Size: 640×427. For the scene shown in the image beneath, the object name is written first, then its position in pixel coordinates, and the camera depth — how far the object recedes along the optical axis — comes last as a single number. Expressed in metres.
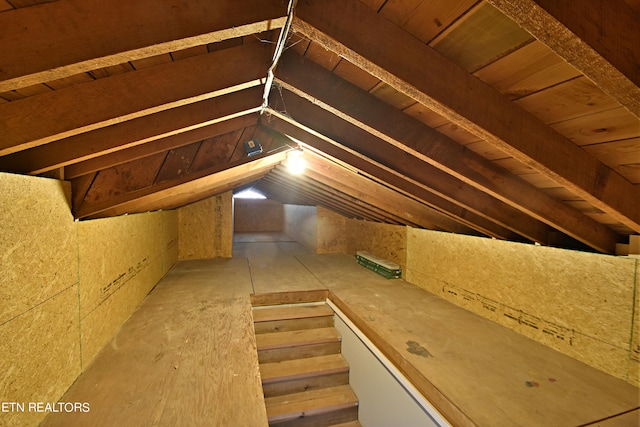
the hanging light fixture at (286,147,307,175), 2.60
